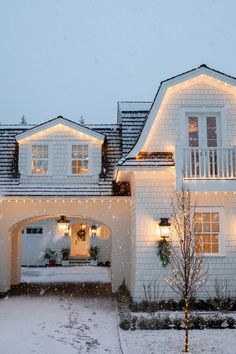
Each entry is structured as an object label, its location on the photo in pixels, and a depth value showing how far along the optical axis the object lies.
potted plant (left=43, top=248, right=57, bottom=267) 31.22
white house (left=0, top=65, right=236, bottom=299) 13.89
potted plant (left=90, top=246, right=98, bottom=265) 31.53
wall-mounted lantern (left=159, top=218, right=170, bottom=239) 13.59
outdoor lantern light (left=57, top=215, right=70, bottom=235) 17.89
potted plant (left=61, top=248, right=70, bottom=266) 31.48
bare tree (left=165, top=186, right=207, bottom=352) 9.22
